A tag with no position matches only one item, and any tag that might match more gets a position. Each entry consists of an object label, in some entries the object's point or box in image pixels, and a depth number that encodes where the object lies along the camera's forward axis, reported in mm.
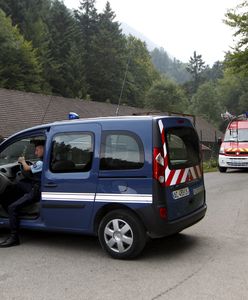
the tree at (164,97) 61125
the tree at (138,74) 67500
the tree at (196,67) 120188
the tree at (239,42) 23375
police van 5922
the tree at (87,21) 69919
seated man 6777
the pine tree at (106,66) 64188
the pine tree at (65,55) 58906
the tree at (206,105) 79750
